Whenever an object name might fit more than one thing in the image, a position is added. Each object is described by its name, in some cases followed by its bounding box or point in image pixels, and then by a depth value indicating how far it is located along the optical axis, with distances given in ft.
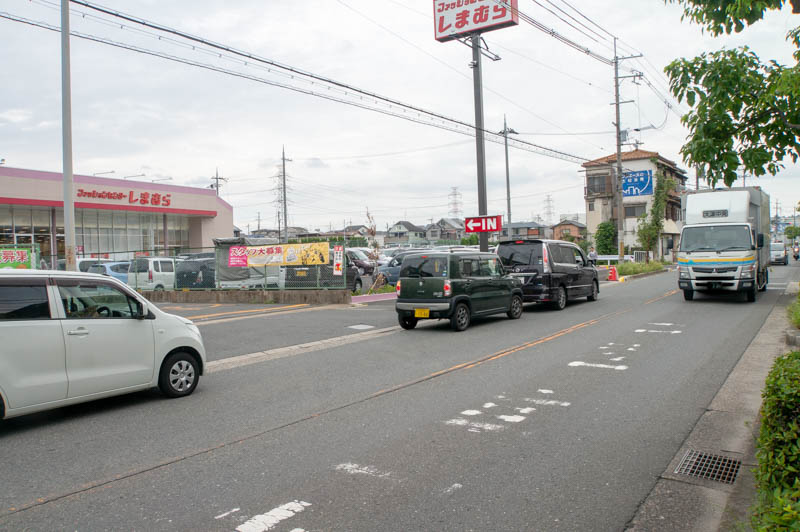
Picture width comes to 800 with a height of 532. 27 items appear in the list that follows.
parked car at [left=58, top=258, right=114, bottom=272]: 80.43
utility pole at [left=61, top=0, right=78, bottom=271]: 44.47
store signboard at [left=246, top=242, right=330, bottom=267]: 64.64
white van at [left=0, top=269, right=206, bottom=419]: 19.53
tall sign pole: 76.69
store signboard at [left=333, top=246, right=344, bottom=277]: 63.93
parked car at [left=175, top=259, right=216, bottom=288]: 72.95
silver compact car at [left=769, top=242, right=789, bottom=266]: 157.79
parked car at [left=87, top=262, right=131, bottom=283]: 79.20
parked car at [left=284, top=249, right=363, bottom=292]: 64.85
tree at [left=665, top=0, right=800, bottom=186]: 16.05
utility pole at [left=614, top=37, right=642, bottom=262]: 110.93
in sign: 74.90
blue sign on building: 117.80
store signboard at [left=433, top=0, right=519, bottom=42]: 74.84
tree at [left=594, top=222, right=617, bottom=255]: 183.83
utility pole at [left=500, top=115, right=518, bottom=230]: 128.47
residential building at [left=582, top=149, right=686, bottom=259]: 191.21
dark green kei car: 41.42
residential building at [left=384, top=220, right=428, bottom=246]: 368.09
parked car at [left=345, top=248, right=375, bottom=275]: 99.83
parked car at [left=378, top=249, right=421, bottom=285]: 86.84
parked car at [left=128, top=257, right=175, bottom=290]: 77.82
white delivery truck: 55.21
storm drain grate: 15.23
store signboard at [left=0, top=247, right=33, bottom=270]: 60.08
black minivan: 53.62
